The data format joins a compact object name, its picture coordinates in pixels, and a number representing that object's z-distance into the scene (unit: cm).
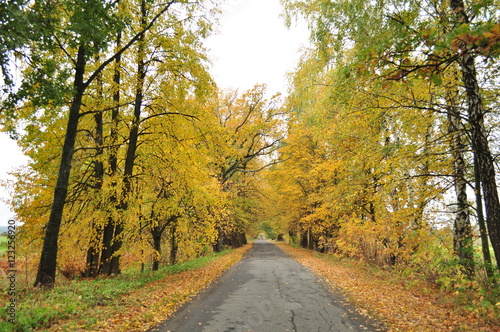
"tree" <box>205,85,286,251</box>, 2345
